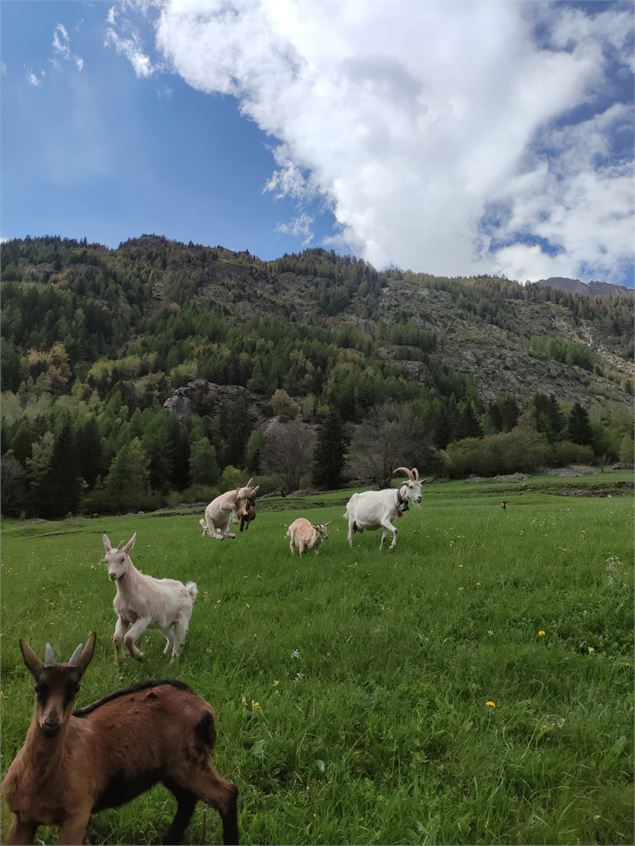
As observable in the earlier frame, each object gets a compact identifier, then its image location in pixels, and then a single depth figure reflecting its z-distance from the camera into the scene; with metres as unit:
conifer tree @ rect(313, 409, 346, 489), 92.06
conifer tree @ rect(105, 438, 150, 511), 82.31
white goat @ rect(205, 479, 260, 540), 17.66
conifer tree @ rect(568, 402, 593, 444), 105.89
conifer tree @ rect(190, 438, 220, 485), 99.25
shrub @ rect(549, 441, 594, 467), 96.38
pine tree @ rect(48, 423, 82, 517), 76.31
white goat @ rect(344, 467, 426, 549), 14.42
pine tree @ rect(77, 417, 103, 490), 91.00
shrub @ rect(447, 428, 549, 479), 92.75
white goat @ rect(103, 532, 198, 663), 6.80
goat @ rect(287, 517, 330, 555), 14.20
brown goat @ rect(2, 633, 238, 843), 2.84
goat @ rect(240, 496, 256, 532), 17.14
